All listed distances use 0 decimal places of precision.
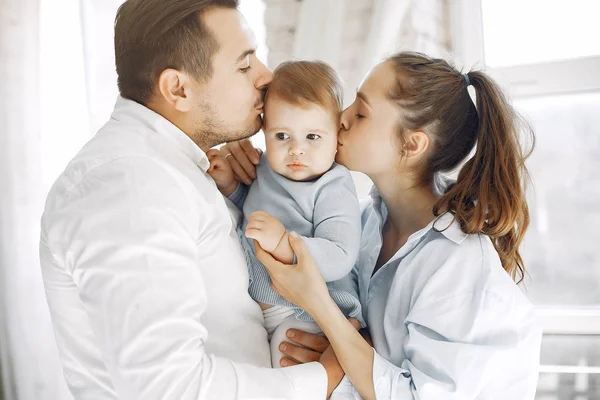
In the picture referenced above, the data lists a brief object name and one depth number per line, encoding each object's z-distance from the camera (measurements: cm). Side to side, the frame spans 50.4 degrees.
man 118
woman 143
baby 153
